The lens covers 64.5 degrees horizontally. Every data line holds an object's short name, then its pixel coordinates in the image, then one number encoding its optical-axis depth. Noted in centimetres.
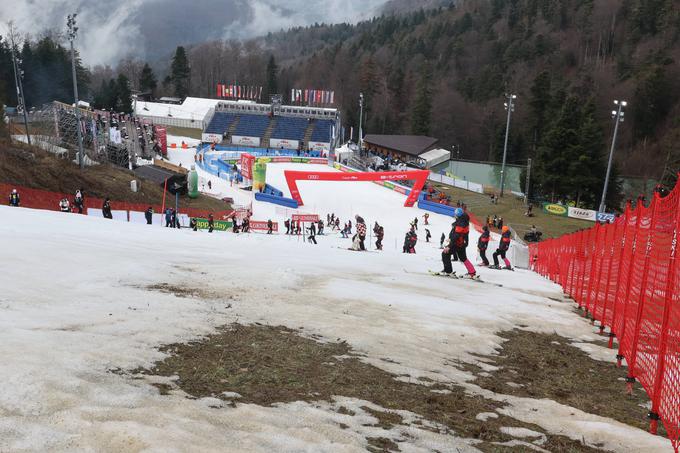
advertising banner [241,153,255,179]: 5008
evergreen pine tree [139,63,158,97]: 13088
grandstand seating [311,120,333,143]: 8344
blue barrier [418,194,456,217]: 4491
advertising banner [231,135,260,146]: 8344
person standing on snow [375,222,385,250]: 2814
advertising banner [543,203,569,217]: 5184
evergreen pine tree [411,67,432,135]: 9919
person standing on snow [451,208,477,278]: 1380
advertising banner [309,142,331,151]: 8206
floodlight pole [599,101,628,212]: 4427
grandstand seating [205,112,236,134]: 8512
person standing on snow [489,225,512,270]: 1923
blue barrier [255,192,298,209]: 4481
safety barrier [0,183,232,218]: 2622
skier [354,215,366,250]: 2233
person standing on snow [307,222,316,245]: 2885
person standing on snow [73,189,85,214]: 2620
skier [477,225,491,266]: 1767
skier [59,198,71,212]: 2513
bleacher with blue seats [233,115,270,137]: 8475
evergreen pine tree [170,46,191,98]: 13612
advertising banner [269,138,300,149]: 8294
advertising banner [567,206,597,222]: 5019
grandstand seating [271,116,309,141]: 8450
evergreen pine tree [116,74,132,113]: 10731
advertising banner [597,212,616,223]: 4706
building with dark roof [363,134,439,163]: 8025
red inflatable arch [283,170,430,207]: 4485
